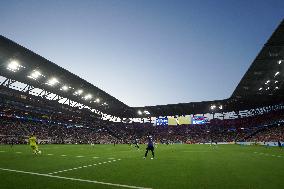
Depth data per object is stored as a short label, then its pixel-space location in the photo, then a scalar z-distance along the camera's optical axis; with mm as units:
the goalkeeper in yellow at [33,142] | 14110
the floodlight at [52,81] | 29896
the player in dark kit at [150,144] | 12240
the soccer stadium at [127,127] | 6118
